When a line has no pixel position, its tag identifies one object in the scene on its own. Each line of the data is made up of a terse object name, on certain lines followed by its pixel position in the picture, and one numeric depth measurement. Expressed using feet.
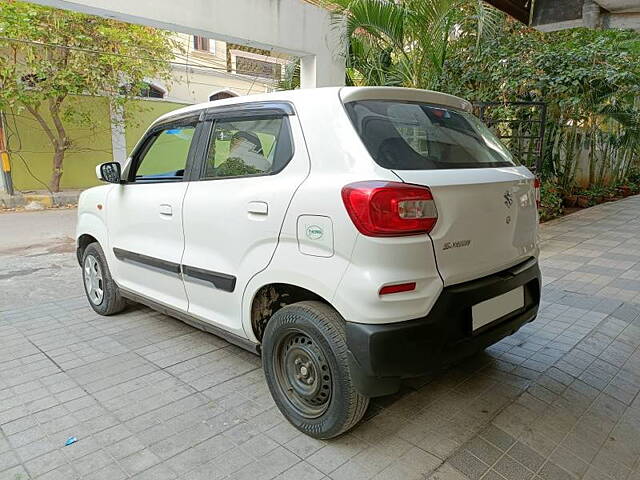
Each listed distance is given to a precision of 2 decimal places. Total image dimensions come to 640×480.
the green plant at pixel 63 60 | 31.91
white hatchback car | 6.33
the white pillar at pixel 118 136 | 42.93
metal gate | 23.34
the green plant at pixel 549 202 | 28.07
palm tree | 22.17
